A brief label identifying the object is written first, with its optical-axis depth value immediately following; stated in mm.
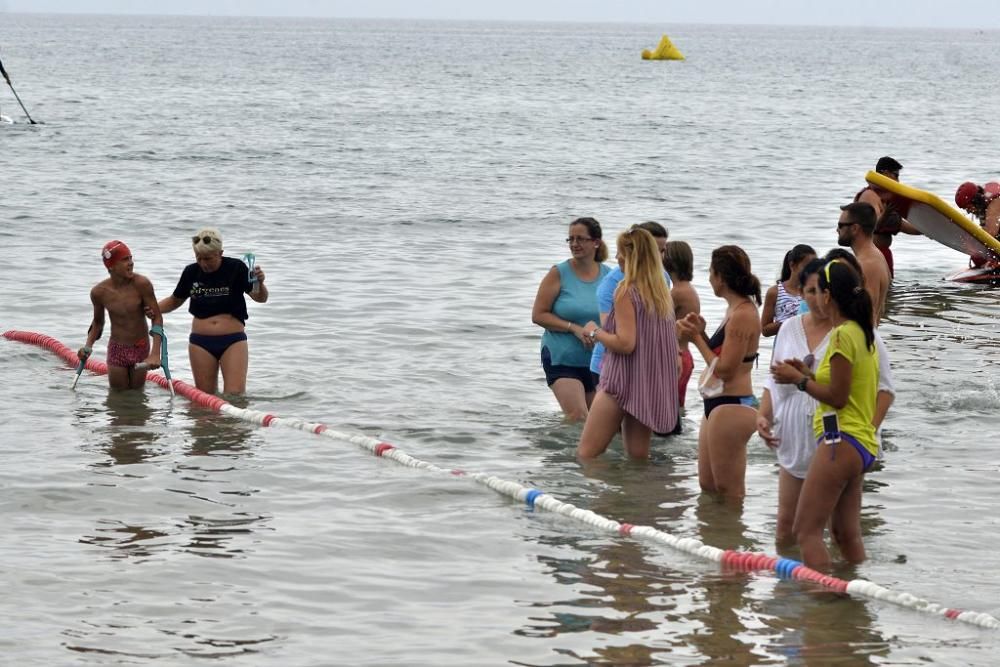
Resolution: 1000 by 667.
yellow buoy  135375
